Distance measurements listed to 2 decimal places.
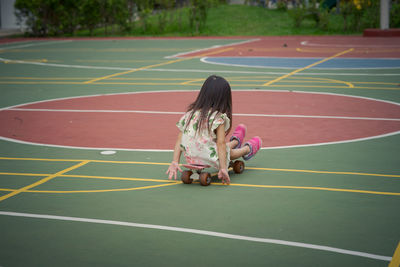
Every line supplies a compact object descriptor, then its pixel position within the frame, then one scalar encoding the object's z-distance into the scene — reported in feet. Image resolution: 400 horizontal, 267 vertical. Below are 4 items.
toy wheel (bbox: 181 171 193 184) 20.38
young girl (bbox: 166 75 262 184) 20.04
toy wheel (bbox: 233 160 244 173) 21.72
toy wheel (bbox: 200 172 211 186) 20.07
